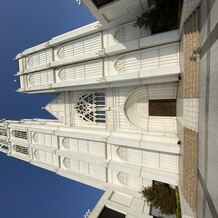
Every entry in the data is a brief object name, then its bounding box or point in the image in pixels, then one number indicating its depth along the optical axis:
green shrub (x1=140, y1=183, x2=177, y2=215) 12.33
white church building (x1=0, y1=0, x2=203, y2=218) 12.61
